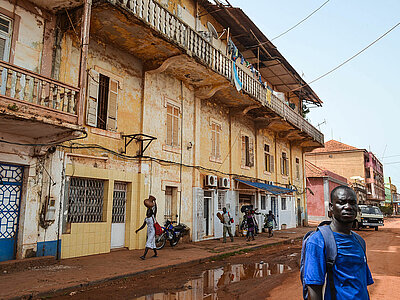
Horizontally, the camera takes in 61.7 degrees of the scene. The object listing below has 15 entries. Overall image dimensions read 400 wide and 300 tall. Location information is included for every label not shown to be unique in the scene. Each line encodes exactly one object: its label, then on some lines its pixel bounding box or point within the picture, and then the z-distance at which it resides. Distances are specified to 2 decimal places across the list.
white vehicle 25.95
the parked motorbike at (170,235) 12.53
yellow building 9.59
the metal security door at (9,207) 8.55
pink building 33.84
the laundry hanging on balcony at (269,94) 19.33
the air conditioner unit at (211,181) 16.00
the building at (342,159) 56.06
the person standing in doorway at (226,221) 15.58
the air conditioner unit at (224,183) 17.00
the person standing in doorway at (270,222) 18.78
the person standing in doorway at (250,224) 16.41
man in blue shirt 2.53
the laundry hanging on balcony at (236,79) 15.55
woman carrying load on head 10.09
